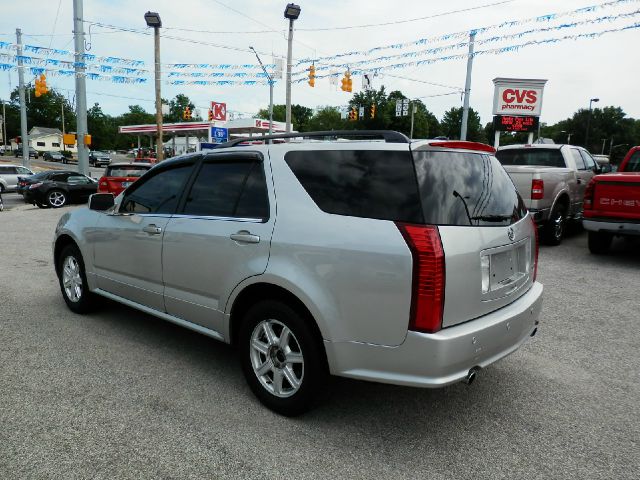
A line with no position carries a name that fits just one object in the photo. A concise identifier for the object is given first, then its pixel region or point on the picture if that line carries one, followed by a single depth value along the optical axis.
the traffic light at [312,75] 21.61
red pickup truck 7.62
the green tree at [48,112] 114.53
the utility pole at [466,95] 21.99
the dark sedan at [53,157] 65.75
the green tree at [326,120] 92.81
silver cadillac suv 2.56
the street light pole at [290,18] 22.19
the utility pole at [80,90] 18.73
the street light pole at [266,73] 20.62
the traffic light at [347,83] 22.31
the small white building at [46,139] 104.81
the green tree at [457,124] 105.69
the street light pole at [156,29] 21.89
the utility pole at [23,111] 29.45
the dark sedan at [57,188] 17.84
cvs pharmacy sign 24.80
